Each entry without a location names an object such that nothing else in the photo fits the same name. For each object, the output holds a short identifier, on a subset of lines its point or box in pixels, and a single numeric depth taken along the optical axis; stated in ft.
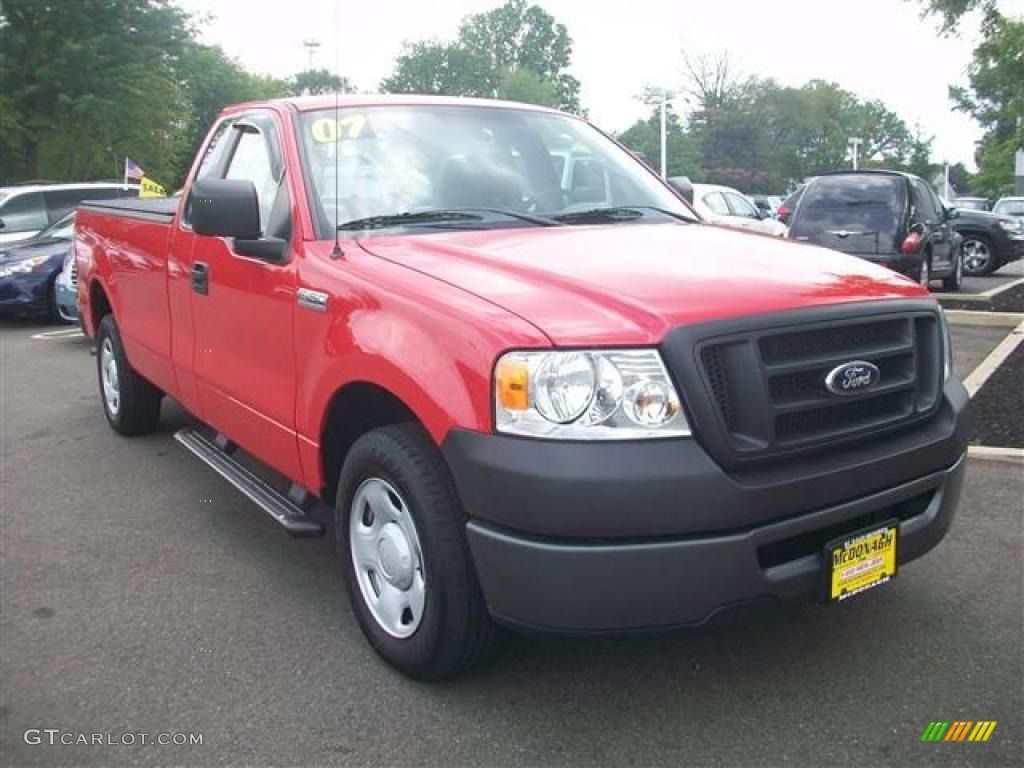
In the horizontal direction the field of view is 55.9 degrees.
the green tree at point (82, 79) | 73.26
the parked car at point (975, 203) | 103.50
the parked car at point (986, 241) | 55.11
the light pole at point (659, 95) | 92.68
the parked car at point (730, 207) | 51.34
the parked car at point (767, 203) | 125.68
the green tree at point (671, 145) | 240.73
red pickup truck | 8.02
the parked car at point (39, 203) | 43.88
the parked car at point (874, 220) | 38.14
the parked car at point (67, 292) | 36.09
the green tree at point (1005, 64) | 42.34
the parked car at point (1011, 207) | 88.19
